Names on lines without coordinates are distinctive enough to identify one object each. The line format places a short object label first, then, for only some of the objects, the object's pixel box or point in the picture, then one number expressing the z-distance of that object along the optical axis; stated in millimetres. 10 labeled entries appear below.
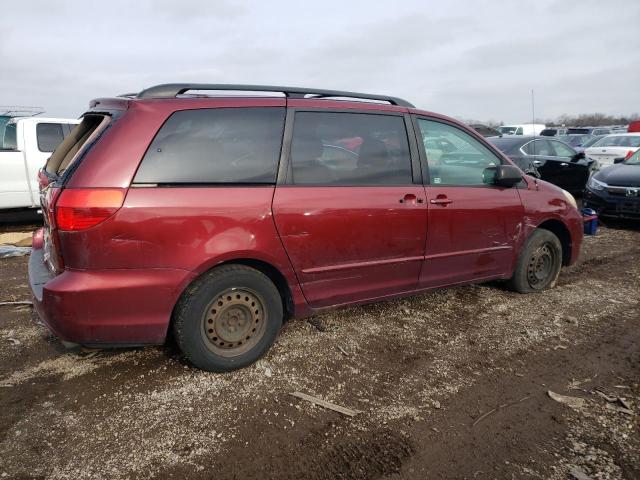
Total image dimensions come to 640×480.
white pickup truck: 7500
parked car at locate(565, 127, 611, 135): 30800
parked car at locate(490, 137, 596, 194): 9320
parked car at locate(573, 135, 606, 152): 17675
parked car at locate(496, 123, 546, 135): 29688
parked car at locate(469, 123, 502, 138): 13984
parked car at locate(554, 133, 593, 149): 23059
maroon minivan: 2623
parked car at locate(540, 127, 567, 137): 30344
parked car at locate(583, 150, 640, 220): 7383
